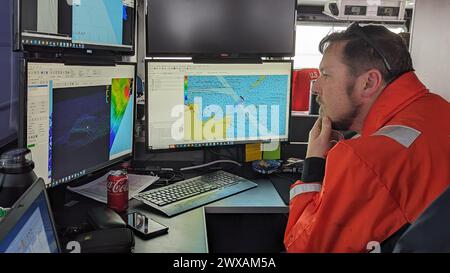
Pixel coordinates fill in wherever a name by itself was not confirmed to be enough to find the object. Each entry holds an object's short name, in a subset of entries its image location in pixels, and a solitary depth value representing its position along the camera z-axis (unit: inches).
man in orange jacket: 41.4
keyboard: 56.2
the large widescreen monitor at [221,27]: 67.6
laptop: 22.3
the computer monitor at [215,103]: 67.1
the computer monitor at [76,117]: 45.7
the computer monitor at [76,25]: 44.5
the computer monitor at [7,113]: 70.7
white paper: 58.3
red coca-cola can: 53.4
